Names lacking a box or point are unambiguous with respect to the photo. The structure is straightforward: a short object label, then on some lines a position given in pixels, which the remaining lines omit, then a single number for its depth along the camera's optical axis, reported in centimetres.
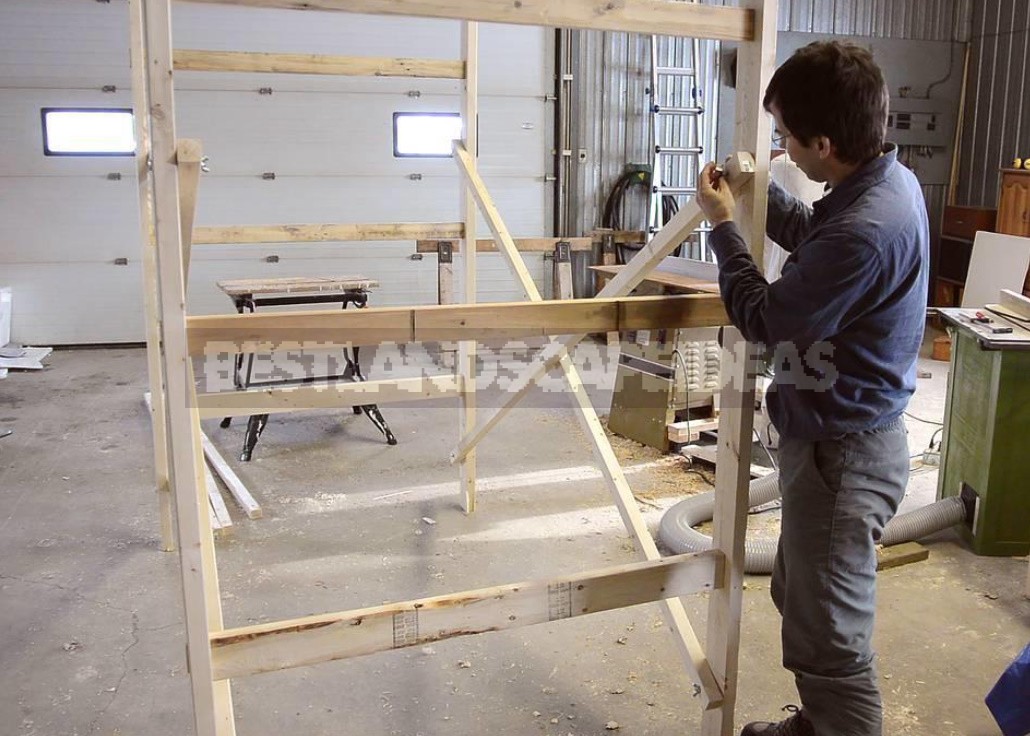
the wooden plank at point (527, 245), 440
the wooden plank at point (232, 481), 419
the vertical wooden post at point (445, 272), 455
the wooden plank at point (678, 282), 551
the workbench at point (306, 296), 548
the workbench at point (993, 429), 363
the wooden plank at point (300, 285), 562
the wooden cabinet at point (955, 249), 873
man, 178
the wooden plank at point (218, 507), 402
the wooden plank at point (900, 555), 368
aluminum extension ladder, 876
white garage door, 795
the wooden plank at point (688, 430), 514
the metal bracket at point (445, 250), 454
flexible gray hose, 357
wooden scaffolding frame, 176
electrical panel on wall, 955
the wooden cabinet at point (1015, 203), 786
